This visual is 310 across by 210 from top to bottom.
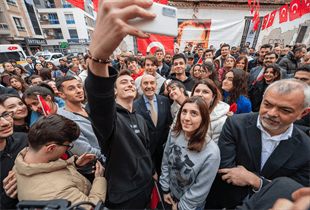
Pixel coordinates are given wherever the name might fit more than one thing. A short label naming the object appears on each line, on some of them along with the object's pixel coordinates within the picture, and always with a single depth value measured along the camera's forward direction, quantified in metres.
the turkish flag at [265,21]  8.76
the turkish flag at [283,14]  7.55
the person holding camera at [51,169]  1.05
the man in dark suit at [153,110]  2.47
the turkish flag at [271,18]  8.01
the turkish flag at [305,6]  5.98
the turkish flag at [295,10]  6.51
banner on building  9.37
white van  10.63
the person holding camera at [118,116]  0.55
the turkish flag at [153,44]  8.09
